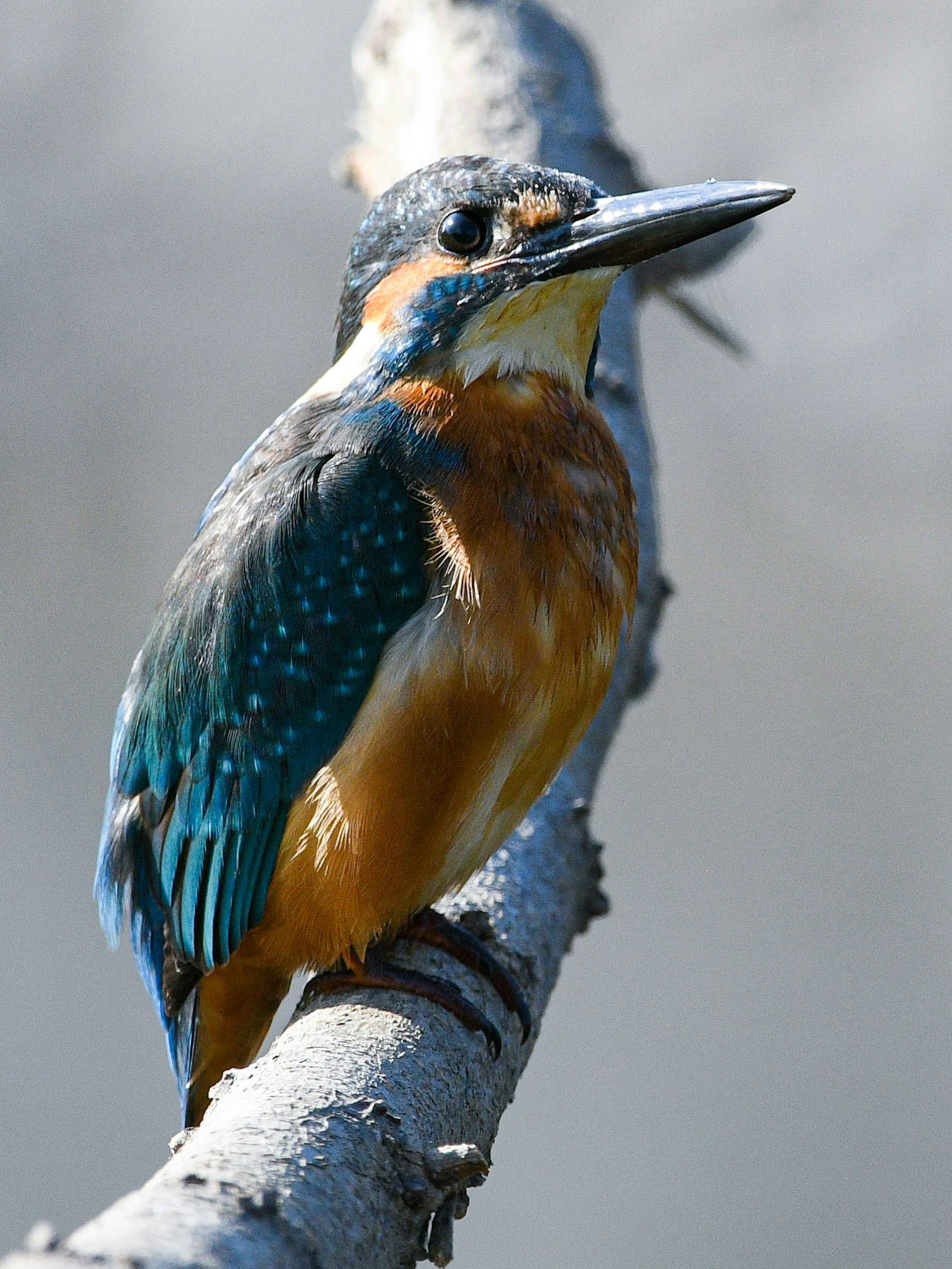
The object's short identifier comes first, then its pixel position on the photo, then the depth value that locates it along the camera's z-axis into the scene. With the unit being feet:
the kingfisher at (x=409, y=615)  11.30
